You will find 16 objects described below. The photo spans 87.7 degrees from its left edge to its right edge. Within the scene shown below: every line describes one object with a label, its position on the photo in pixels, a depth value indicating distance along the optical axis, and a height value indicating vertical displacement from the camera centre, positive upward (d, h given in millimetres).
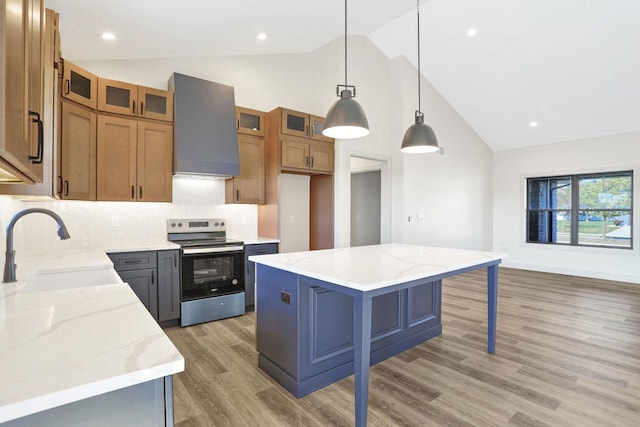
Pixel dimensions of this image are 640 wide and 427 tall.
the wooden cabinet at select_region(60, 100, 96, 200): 2926 +566
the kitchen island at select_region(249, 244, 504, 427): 1799 -656
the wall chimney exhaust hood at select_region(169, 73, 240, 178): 3596 +953
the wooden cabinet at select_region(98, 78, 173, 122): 3303 +1179
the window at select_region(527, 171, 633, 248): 6070 +121
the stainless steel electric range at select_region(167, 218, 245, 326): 3492 -653
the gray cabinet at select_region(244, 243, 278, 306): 3900 -667
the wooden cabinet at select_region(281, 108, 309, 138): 4262 +1197
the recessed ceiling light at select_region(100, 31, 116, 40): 3167 +1713
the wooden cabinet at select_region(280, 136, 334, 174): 4277 +791
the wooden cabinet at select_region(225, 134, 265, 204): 4173 +487
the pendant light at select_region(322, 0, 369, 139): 2469 +740
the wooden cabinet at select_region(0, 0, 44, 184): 741 +328
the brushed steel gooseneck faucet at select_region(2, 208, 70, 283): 1579 -165
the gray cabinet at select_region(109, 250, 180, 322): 3189 -630
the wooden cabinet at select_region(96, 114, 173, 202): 3301 +562
